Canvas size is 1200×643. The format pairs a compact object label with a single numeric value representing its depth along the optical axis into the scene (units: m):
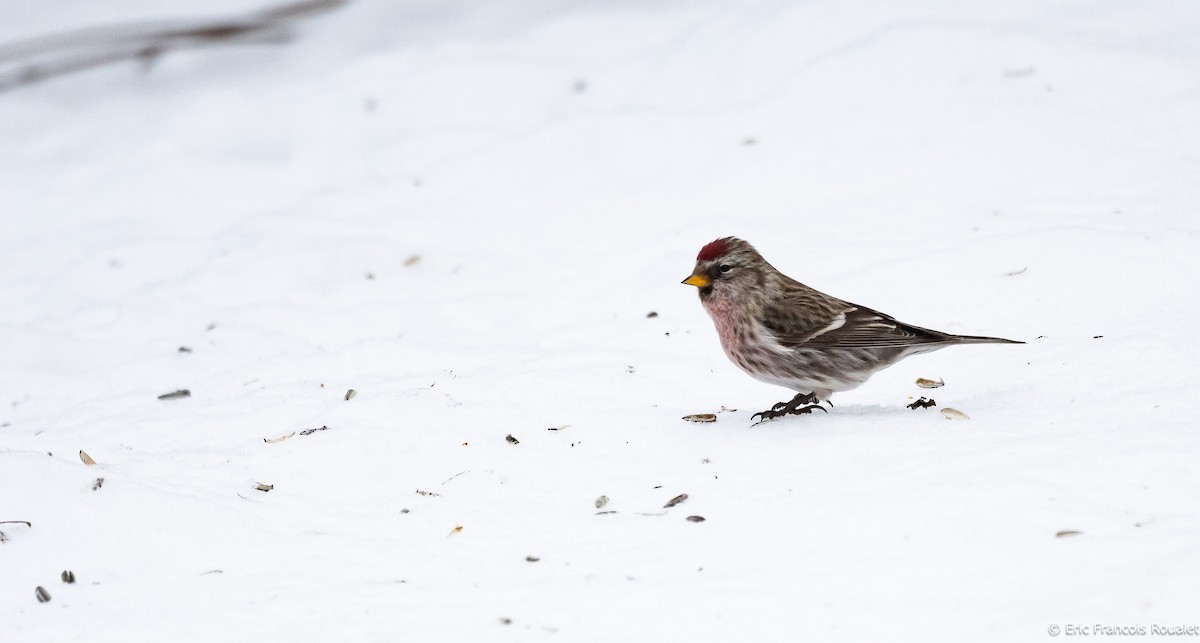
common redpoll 8.50
